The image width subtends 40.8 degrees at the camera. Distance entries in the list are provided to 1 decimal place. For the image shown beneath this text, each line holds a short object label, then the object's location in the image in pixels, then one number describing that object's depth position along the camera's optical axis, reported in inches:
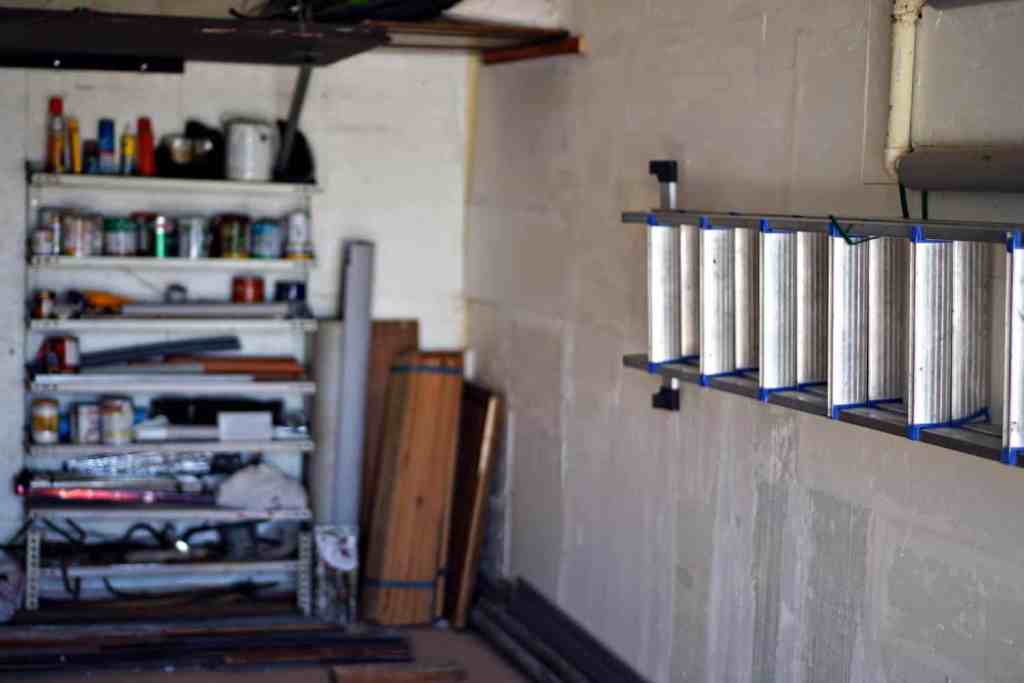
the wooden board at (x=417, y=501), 213.5
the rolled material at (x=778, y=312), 115.0
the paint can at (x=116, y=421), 208.5
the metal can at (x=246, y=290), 217.3
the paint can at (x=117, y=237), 207.0
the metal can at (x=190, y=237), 210.2
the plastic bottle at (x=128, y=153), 209.3
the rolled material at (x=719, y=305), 125.8
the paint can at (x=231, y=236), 212.2
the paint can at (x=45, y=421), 206.5
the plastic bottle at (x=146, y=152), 209.6
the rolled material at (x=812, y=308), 113.8
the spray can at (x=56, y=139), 204.8
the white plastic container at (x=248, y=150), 211.6
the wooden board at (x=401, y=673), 185.5
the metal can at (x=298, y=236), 215.5
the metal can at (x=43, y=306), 203.9
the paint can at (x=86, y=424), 208.4
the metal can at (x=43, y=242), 202.1
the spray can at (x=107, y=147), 207.2
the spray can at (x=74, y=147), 207.0
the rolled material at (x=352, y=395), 218.8
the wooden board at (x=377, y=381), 225.9
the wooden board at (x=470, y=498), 211.2
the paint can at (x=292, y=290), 217.5
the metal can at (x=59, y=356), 206.1
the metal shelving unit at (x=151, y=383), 204.5
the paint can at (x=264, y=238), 213.6
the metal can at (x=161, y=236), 209.3
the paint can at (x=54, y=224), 203.3
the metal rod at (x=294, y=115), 204.6
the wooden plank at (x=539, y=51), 177.6
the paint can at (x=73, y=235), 204.4
